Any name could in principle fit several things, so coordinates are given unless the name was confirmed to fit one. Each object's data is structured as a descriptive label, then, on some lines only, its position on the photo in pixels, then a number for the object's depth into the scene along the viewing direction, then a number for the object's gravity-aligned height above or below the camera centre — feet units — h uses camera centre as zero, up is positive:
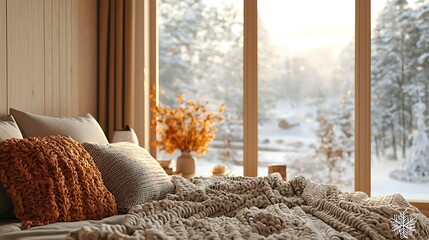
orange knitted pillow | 6.81 -0.77
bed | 5.83 -1.01
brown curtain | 13.73 +1.49
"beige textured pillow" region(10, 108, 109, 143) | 9.11 -0.06
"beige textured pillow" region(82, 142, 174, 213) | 7.83 -0.77
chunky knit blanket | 5.65 -1.06
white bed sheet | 6.06 -1.23
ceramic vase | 13.52 -1.02
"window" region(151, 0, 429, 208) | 14.01 +1.02
